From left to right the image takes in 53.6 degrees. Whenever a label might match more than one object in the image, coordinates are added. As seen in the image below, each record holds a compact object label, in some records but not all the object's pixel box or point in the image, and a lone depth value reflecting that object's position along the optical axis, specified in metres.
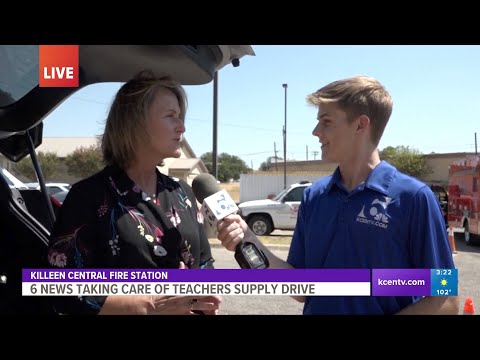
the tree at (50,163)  21.92
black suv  1.82
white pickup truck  12.92
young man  1.58
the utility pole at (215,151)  8.07
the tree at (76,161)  19.19
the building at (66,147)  20.83
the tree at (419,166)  17.79
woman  1.53
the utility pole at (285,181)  24.53
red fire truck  12.05
